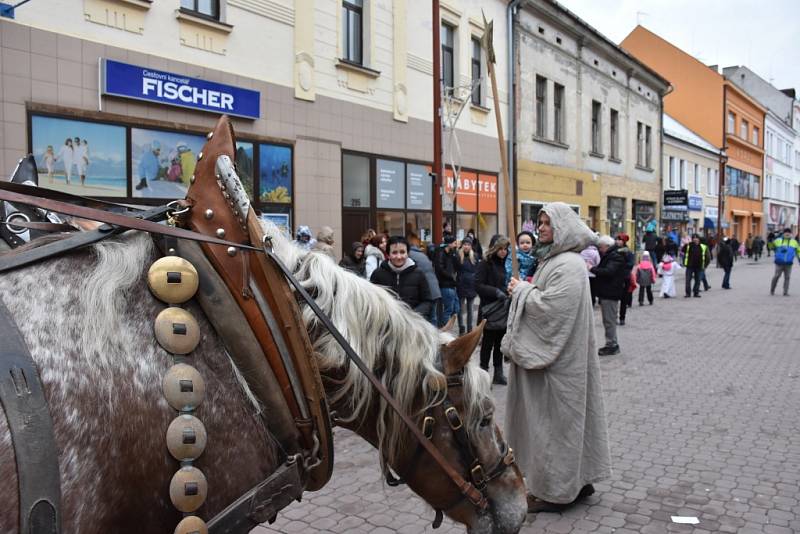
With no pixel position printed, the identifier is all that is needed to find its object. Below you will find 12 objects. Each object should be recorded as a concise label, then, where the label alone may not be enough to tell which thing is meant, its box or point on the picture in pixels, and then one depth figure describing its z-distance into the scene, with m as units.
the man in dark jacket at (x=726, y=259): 18.39
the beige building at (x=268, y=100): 7.63
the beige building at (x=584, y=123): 17.73
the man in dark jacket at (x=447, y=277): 9.69
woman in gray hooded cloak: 3.66
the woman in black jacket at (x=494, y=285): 7.04
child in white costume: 16.23
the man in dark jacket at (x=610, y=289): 8.75
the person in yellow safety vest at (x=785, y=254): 15.53
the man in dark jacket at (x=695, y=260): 15.73
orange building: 39.34
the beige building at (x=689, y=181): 29.52
